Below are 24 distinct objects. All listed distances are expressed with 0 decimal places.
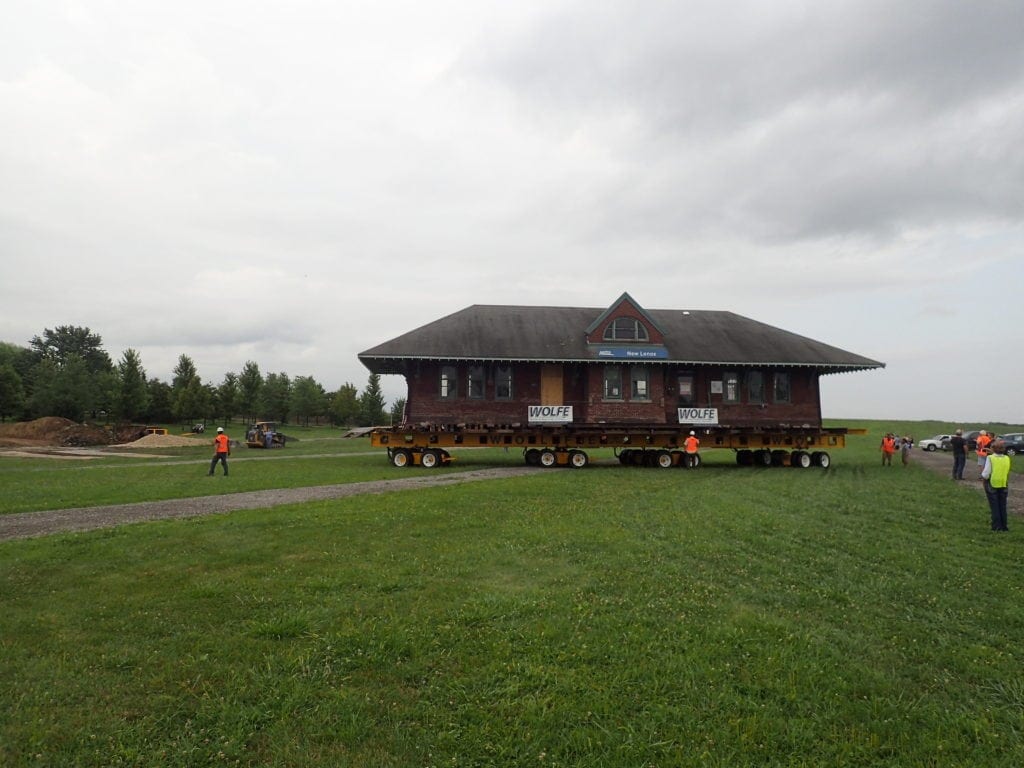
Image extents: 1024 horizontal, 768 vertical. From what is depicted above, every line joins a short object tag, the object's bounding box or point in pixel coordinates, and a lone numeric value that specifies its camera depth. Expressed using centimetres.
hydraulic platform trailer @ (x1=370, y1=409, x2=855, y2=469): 2753
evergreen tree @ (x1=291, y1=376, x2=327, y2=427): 8169
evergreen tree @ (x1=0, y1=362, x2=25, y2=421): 6253
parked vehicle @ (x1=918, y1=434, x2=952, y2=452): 5538
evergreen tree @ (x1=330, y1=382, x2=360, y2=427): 8569
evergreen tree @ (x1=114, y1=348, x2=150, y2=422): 6097
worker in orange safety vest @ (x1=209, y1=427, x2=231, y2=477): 2181
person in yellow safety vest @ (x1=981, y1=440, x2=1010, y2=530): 1241
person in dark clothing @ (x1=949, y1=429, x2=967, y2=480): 2455
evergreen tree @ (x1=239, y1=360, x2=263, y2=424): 7575
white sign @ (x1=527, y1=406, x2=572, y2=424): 2912
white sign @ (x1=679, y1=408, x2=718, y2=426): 2989
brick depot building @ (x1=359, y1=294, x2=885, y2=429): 2953
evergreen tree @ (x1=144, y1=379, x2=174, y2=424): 7088
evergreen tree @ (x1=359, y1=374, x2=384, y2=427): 8731
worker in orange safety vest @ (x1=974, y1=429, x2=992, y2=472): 2686
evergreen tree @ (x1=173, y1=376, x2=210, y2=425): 6688
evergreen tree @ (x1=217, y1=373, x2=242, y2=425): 7369
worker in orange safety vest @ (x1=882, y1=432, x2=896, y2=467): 3216
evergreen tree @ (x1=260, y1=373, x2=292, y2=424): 7956
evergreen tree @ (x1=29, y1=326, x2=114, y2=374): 9788
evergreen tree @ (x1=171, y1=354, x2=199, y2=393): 7463
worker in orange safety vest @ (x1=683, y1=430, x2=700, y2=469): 2627
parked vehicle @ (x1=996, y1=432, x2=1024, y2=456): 4712
